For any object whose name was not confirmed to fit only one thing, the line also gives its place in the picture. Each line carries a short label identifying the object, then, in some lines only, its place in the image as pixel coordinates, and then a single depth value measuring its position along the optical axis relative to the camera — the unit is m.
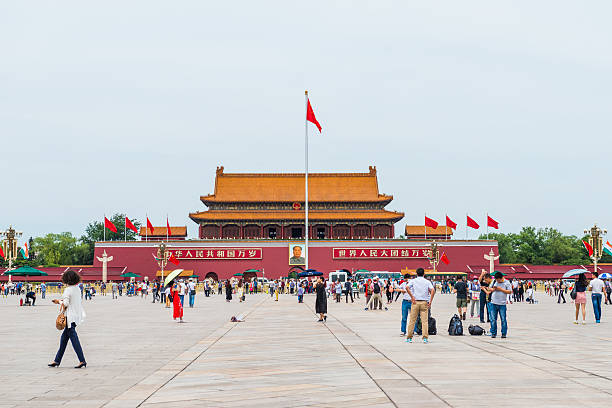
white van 65.09
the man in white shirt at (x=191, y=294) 34.78
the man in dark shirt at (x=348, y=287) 42.06
